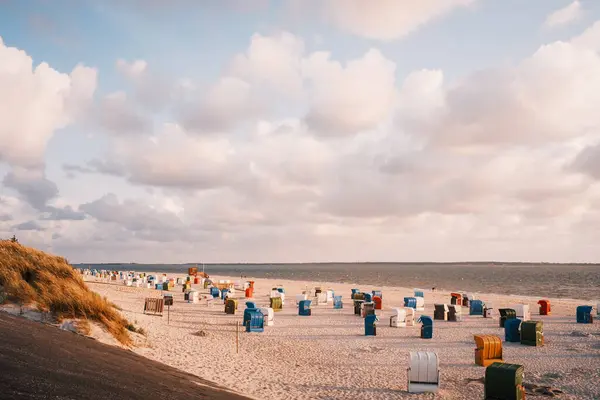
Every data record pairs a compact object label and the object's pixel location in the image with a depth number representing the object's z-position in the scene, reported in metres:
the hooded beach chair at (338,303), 34.69
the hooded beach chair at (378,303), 33.91
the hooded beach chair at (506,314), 25.81
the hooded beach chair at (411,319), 25.86
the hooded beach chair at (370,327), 22.92
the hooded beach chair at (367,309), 29.06
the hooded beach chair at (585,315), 26.73
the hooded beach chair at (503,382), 11.16
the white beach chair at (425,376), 12.76
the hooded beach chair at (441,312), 28.47
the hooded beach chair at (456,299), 36.85
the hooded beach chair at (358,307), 30.91
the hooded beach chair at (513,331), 20.81
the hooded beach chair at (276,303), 33.74
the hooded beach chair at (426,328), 22.06
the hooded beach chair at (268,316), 25.28
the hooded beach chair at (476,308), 31.12
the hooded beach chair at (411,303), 34.06
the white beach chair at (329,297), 37.94
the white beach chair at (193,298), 37.94
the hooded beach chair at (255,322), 23.33
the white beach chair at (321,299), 37.78
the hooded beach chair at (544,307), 30.98
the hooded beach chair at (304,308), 30.96
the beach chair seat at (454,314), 28.12
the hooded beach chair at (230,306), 30.38
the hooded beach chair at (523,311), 28.05
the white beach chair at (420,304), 34.56
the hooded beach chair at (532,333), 19.97
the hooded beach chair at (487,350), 16.36
